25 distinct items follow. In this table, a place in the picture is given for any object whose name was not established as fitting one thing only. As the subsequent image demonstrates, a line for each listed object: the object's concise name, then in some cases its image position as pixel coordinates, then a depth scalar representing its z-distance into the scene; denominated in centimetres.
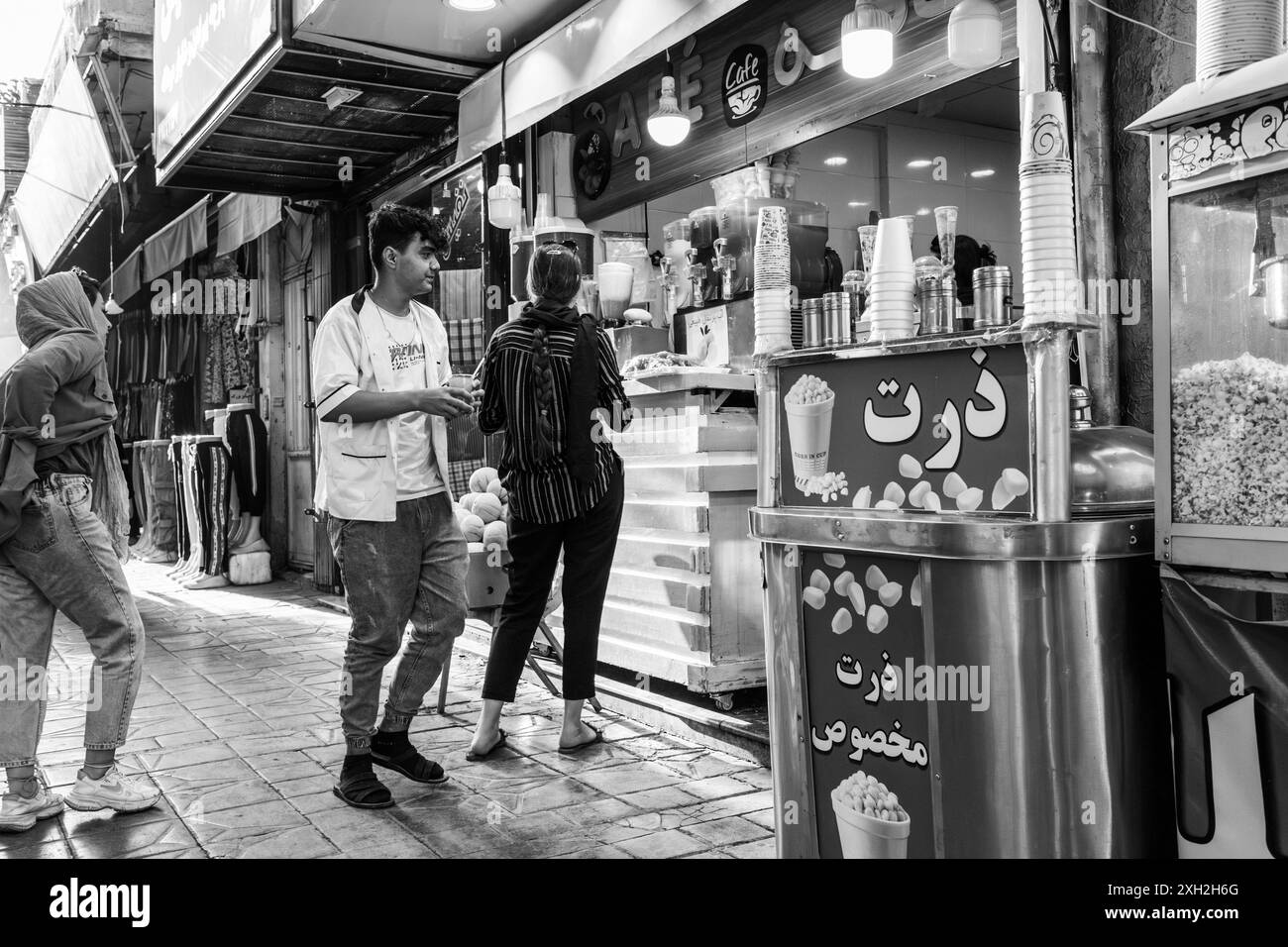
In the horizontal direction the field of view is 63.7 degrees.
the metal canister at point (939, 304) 330
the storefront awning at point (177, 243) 1163
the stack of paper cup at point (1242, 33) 240
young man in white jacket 380
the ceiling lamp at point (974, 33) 377
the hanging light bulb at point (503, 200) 686
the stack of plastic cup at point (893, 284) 290
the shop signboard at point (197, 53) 706
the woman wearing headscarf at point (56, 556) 372
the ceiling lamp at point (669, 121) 572
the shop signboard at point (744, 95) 469
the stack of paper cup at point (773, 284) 325
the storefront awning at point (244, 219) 1017
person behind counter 556
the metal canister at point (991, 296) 316
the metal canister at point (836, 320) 358
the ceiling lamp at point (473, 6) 617
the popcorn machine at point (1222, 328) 228
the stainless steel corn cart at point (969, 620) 238
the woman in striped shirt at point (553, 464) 432
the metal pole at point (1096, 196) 362
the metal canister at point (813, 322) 379
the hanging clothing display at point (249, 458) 1134
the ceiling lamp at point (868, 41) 405
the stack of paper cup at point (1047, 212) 251
